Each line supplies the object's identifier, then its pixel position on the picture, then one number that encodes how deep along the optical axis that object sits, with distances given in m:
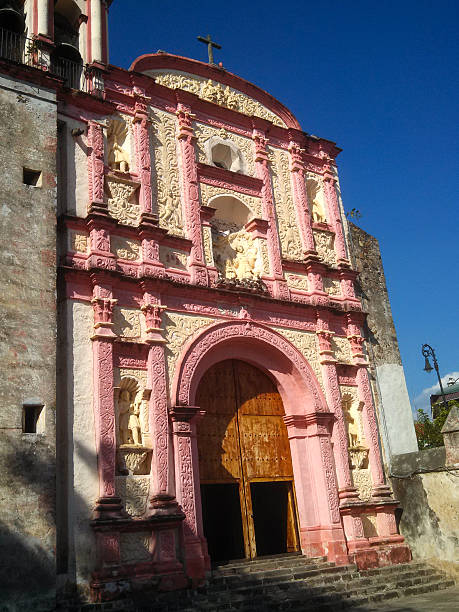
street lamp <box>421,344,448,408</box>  21.95
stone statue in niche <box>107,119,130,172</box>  12.34
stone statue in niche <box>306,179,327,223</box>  15.13
